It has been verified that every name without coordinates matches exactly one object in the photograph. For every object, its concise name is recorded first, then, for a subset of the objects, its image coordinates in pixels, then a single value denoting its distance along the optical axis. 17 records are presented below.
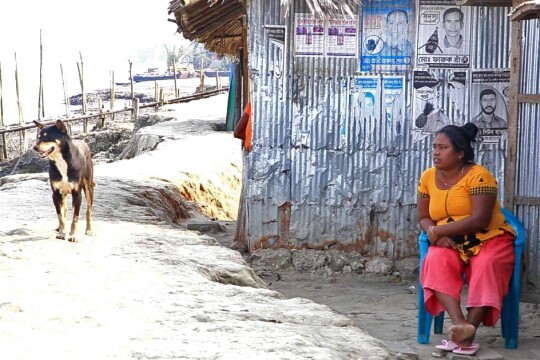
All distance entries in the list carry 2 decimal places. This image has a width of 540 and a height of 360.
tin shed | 8.23
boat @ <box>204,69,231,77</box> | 54.94
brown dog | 6.87
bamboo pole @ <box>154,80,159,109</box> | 32.82
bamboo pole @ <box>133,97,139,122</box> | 29.36
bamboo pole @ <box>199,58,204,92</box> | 35.22
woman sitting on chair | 5.63
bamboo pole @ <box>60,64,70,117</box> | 27.12
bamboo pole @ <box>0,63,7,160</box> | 25.14
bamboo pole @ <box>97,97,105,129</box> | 28.76
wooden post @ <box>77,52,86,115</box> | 27.78
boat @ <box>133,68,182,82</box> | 53.09
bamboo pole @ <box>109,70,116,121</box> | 30.86
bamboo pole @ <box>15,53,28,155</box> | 24.42
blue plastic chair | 5.83
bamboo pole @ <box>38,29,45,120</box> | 26.13
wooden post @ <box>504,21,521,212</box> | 6.45
